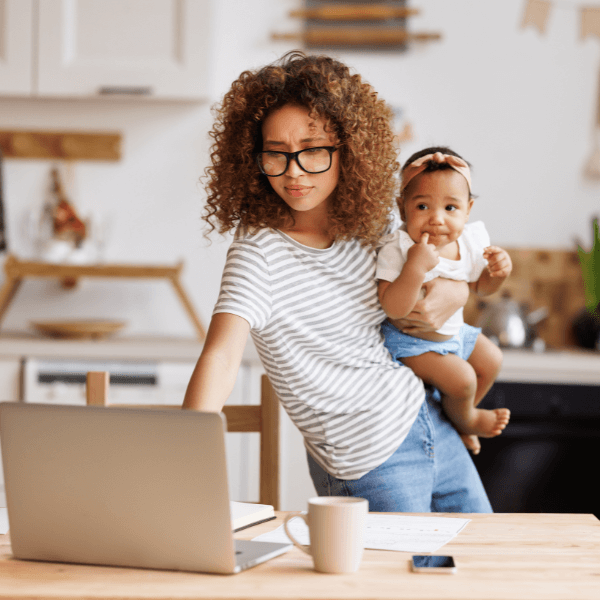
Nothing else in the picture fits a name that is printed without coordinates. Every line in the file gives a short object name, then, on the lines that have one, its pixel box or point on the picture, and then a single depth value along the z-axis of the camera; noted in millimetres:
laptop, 2703
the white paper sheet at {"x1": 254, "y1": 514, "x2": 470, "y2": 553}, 2899
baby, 3274
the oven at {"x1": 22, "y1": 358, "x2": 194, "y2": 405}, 4830
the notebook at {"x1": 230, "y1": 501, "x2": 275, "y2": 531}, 2995
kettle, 5182
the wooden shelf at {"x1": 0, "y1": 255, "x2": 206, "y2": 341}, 5383
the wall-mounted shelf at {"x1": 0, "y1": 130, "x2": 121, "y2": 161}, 5877
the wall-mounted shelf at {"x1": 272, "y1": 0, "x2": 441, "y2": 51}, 5818
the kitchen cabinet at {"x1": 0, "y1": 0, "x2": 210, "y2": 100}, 5174
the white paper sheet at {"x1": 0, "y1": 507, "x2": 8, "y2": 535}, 3006
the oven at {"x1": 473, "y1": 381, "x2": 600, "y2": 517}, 4779
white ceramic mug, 2749
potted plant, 5210
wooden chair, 3457
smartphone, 2779
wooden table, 2694
